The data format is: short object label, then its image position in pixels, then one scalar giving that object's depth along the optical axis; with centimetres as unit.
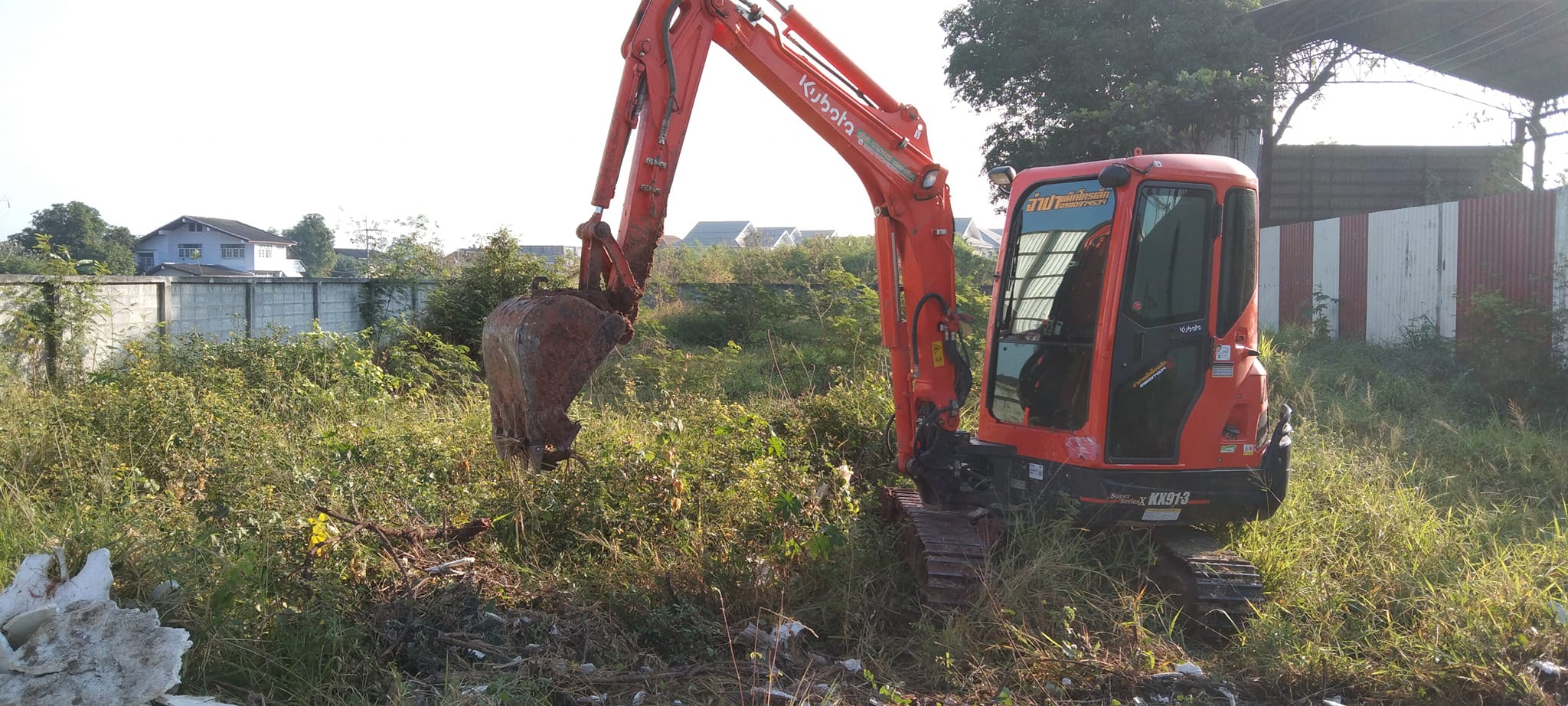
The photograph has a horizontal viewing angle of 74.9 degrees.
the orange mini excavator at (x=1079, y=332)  482
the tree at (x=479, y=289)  1359
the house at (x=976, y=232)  5964
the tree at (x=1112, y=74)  1769
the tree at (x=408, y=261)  1488
